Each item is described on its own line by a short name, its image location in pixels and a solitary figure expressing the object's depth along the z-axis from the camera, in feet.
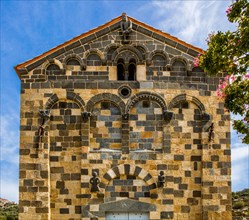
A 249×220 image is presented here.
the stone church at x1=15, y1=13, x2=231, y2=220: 53.16
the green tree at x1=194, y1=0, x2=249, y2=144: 40.11
